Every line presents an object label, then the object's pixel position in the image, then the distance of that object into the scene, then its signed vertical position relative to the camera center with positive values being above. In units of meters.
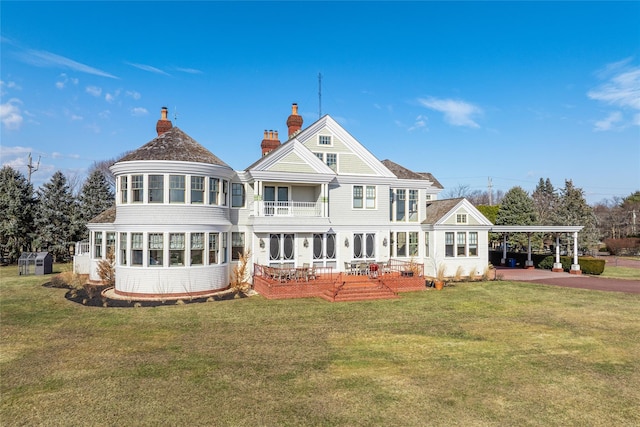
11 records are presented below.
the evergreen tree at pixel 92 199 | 40.25 +3.26
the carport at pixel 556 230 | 28.91 -0.12
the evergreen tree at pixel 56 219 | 38.59 +1.10
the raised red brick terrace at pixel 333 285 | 19.73 -3.00
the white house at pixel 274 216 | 19.94 +0.81
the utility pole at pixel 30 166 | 49.81 +8.14
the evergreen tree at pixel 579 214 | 43.50 +1.61
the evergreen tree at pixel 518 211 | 44.39 +1.97
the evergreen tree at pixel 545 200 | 47.74 +4.91
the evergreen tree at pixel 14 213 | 36.69 +1.62
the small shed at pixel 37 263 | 28.92 -2.46
